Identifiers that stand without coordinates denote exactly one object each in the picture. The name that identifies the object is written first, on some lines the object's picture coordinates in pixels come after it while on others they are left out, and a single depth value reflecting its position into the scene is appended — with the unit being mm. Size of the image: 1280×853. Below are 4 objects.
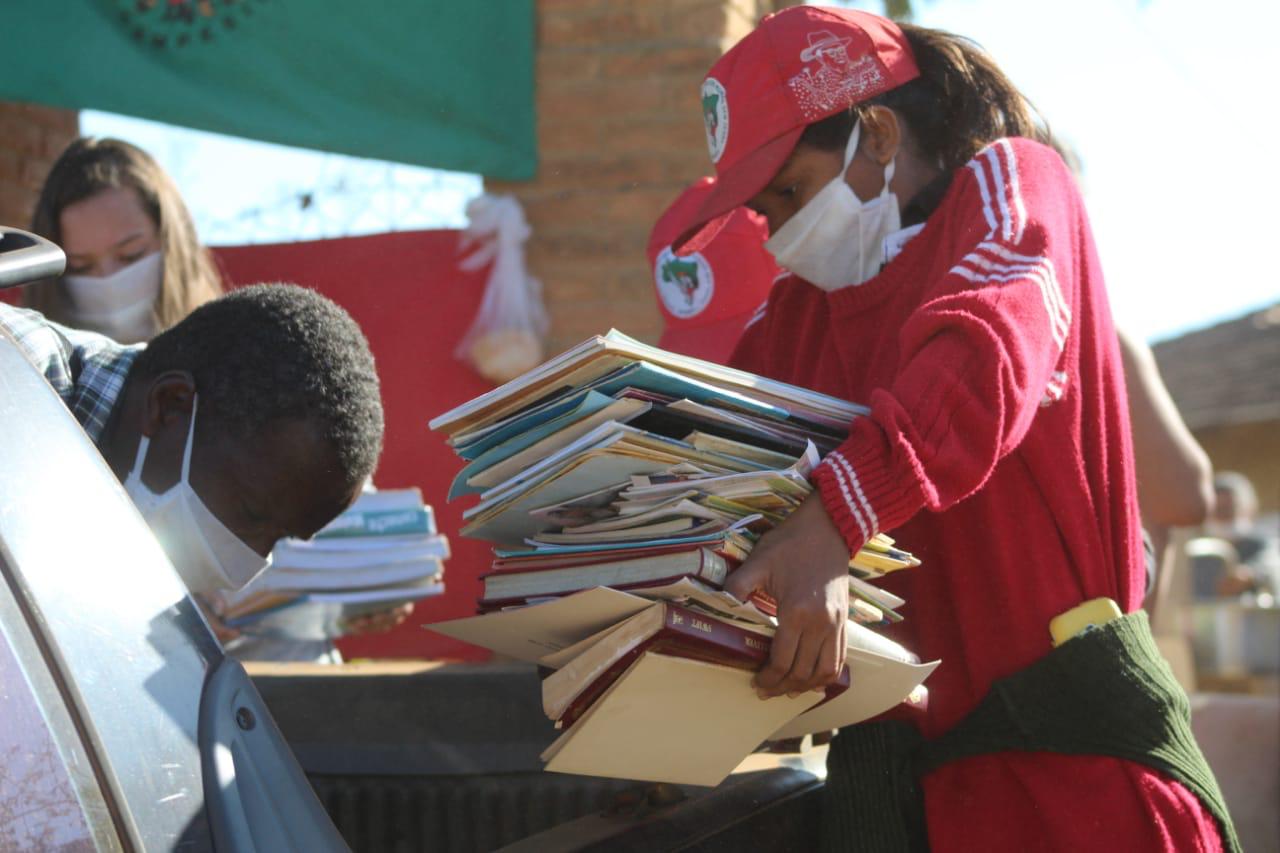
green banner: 4211
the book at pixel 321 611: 2992
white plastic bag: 4512
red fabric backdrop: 4531
